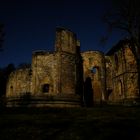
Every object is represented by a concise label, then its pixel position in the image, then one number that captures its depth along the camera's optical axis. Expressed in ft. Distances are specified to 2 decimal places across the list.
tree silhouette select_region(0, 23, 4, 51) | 48.21
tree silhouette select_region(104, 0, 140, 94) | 43.16
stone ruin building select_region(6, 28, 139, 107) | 60.45
